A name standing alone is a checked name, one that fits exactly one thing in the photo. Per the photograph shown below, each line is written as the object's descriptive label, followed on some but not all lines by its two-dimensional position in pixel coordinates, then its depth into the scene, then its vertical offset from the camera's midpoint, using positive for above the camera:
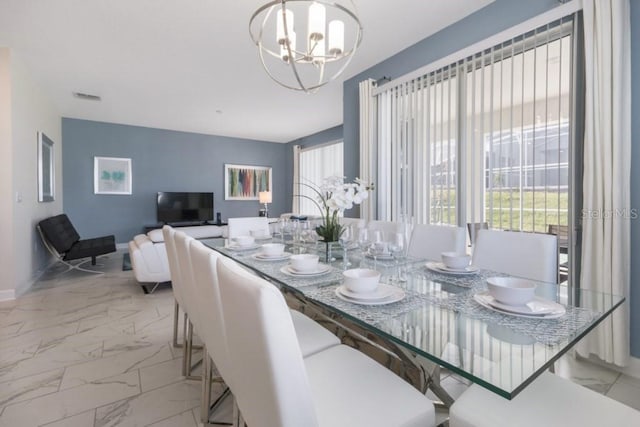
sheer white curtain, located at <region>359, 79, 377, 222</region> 3.59 +0.84
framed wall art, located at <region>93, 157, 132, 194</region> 6.14 +0.73
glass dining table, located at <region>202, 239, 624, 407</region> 0.75 -0.34
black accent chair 3.99 -0.44
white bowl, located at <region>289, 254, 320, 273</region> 1.53 -0.26
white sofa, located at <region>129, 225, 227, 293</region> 3.41 -0.53
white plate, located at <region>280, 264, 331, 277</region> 1.50 -0.29
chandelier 1.75 +1.68
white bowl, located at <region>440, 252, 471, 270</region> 1.53 -0.24
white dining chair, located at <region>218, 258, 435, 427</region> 0.69 -0.46
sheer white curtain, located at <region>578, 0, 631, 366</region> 1.84 +0.32
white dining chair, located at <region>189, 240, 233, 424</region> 1.00 -0.33
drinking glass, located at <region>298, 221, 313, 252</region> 2.34 -0.14
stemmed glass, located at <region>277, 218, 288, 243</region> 2.60 -0.12
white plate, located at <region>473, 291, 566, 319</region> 0.98 -0.32
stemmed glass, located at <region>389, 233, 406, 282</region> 1.63 -0.17
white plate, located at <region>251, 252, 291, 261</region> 1.86 -0.27
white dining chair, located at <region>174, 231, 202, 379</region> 1.36 -0.36
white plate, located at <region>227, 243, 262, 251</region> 2.21 -0.26
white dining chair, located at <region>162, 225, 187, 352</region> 1.77 -0.32
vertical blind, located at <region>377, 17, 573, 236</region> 2.21 +0.63
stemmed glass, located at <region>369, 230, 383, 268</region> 1.69 -0.17
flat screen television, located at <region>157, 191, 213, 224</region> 6.60 +0.10
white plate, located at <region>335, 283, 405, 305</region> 1.11 -0.32
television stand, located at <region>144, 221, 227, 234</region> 6.45 -0.28
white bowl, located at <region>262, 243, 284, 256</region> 1.91 -0.23
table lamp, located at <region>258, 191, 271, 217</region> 7.30 +0.35
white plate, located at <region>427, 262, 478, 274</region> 1.50 -0.28
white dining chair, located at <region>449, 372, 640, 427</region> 0.85 -0.57
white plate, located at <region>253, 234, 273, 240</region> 2.66 -0.22
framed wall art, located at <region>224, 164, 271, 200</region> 7.57 +0.77
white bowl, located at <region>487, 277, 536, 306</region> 1.01 -0.27
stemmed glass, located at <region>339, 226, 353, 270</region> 1.80 -0.17
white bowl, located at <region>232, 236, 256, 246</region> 2.29 -0.22
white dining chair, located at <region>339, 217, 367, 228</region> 2.69 -0.09
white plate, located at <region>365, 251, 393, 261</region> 1.72 -0.25
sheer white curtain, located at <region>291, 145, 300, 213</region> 7.69 +0.95
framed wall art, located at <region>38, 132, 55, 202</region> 4.17 +0.62
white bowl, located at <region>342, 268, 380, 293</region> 1.14 -0.26
